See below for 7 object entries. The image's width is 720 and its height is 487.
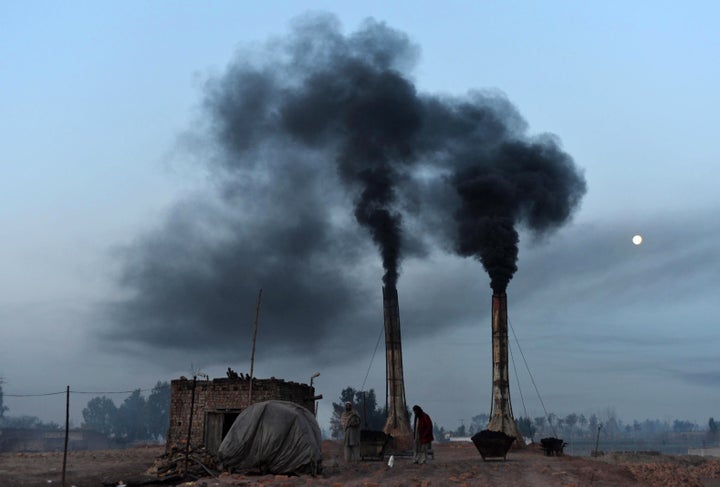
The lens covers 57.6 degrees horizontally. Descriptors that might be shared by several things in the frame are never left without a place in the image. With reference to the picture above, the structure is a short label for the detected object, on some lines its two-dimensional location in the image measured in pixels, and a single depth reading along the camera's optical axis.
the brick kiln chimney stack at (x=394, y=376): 38.00
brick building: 25.78
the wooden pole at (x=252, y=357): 25.40
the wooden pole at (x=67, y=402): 19.94
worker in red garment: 20.19
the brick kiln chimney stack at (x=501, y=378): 33.50
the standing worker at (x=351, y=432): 22.20
